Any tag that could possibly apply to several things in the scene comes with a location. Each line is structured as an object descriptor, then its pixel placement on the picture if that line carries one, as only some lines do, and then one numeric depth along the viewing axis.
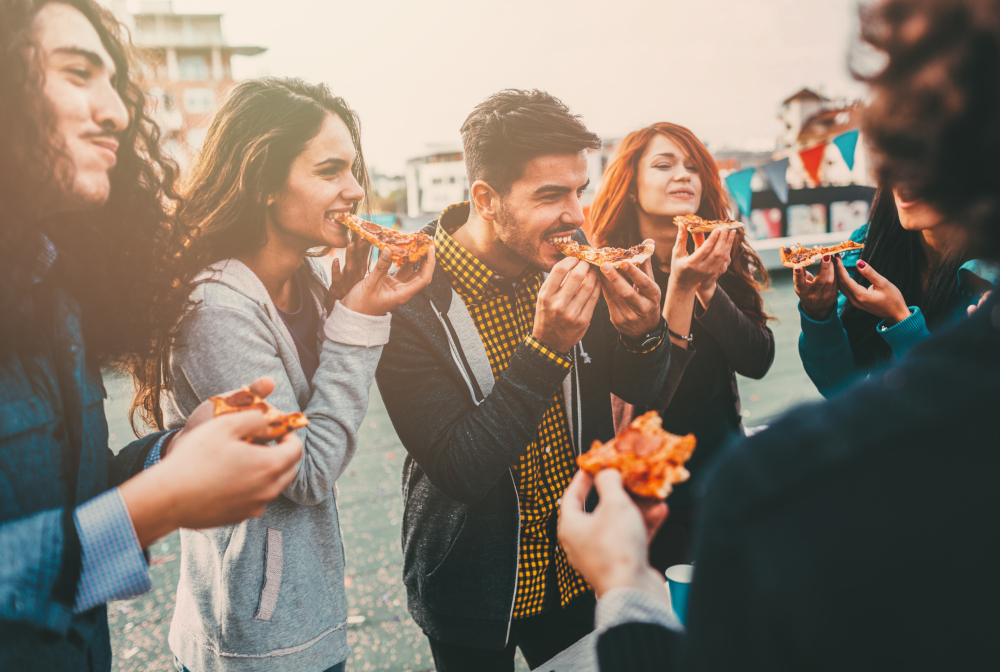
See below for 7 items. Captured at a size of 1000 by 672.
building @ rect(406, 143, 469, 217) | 49.94
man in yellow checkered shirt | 1.78
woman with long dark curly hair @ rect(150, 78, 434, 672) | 1.55
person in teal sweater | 2.10
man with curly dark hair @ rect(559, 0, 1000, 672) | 0.57
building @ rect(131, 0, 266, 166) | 53.41
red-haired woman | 2.46
